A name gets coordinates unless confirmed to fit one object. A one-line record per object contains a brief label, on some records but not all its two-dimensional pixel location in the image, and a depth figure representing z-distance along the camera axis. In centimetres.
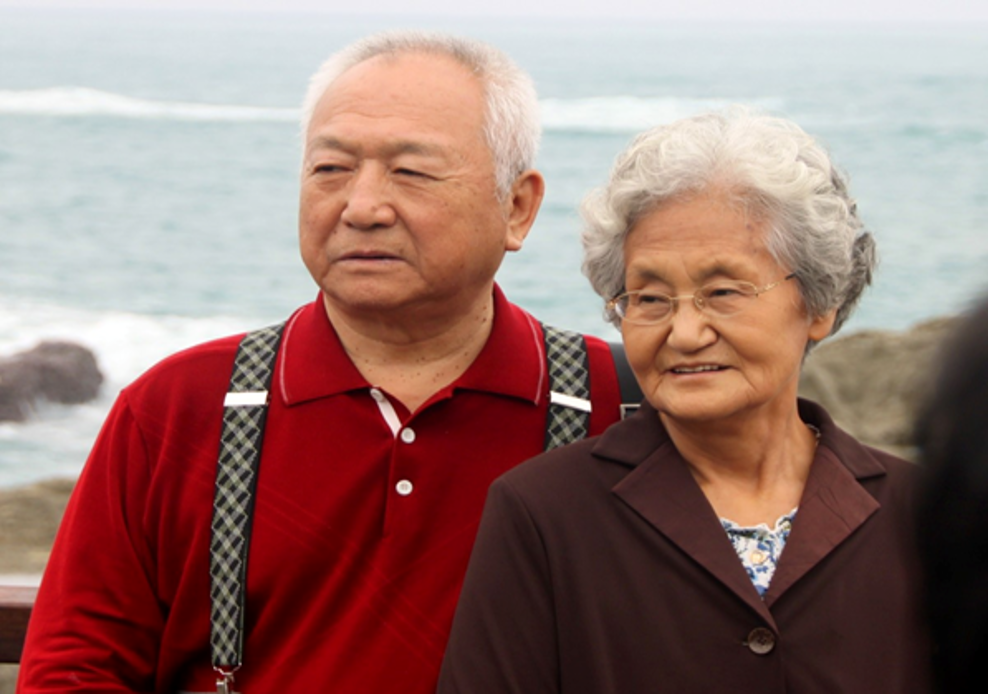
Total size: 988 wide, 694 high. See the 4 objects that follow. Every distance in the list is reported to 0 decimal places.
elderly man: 219
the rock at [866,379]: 834
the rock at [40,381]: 1076
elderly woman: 187
